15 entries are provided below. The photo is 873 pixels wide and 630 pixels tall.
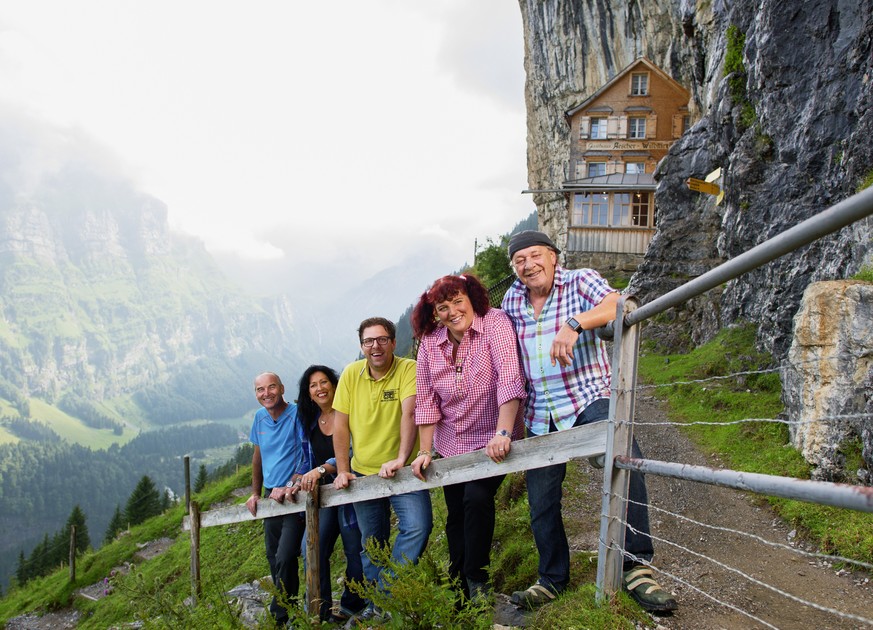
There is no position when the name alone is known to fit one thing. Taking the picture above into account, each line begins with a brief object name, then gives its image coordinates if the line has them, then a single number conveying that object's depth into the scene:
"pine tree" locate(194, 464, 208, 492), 64.26
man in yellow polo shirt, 4.61
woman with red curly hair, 4.10
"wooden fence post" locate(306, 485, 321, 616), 5.25
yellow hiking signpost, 19.03
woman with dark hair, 5.52
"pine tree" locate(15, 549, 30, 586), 54.97
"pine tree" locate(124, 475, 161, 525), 58.97
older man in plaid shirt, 3.87
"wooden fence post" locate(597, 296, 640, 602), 3.16
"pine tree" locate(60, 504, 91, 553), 54.86
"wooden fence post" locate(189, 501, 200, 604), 7.18
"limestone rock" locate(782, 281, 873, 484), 6.35
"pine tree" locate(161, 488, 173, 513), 69.12
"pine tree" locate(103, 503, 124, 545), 56.00
